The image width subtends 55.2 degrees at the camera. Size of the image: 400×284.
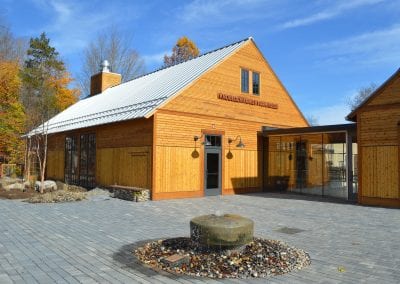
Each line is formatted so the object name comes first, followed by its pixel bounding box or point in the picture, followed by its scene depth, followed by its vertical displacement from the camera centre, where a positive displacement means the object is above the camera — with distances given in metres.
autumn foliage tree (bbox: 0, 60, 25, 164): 28.86 +3.13
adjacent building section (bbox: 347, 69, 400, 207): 14.68 +0.72
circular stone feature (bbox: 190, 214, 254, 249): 6.34 -1.19
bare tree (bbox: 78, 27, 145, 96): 44.08 +11.01
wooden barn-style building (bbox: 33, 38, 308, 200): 16.88 +1.63
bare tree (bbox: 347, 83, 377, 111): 50.75 +9.20
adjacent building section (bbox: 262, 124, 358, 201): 19.86 +0.08
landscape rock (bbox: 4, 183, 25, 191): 19.88 -1.43
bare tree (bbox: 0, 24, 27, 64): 39.66 +11.94
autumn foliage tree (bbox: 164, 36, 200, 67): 43.34 +12.50
